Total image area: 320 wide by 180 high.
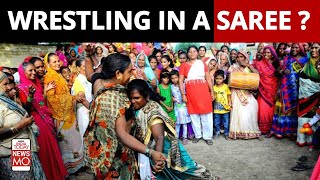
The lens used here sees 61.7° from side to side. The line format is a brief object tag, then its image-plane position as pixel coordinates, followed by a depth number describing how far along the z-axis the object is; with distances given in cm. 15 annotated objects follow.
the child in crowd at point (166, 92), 279
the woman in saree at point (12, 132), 246
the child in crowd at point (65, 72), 286
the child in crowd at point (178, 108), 282
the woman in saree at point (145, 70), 276
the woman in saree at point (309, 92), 281
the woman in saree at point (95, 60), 269
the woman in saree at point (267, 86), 288
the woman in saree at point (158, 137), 255
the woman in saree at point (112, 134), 205
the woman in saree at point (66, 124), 285
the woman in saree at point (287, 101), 290
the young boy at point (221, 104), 285
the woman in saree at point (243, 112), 288
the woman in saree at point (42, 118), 267
